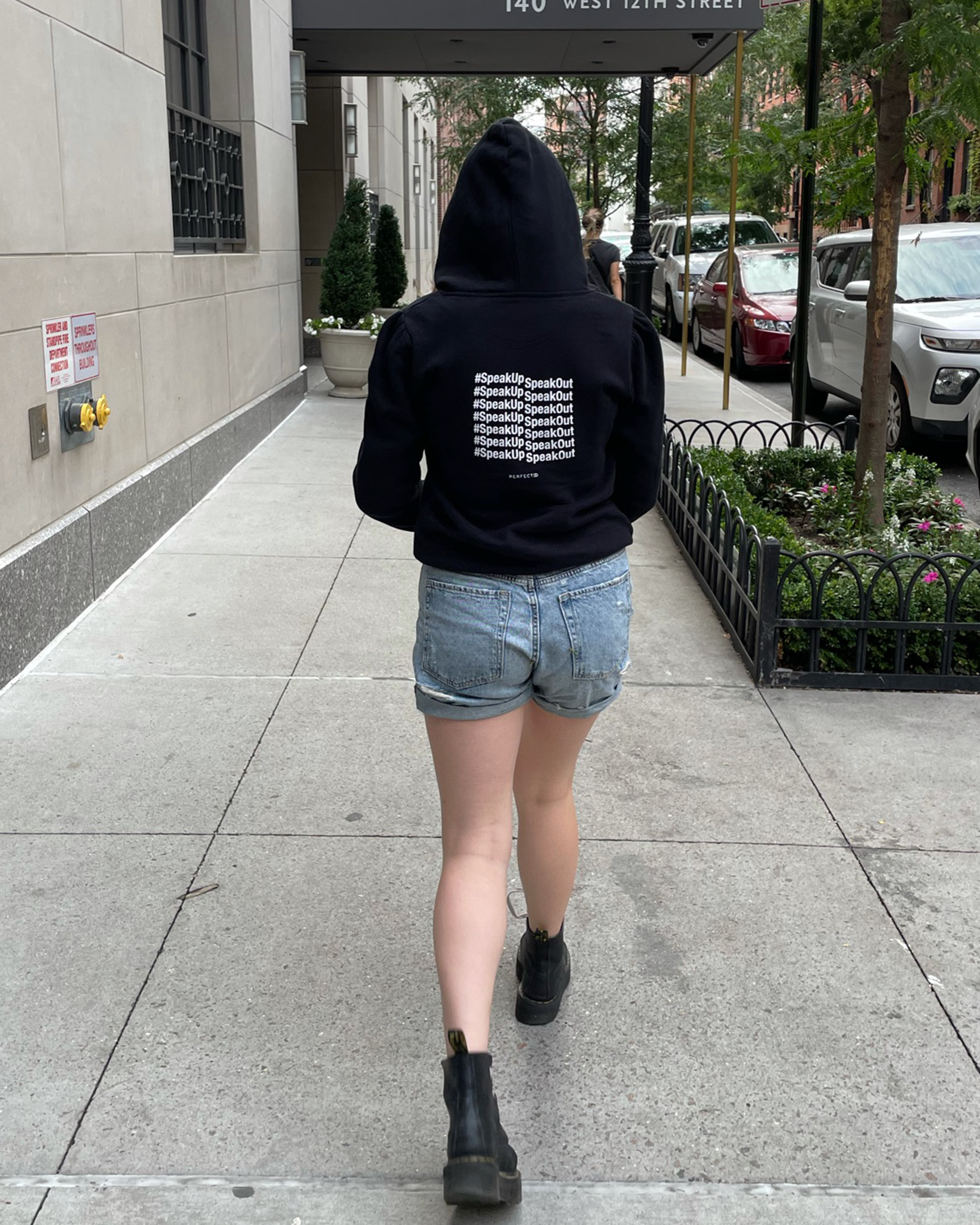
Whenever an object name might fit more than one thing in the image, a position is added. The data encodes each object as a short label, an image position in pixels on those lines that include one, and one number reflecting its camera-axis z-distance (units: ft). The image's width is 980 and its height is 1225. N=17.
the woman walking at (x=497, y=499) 7.97
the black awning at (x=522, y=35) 39.99
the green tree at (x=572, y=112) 75.41
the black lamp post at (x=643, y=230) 50.52
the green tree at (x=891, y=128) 20.57
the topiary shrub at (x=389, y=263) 57.98
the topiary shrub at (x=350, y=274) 45.55
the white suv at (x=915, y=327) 34.99
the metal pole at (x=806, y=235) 29.96
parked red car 54.85
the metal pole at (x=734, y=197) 36.40
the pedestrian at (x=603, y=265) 38.47
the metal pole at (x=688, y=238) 44.60
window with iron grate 29.14
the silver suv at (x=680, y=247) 76.28
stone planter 44.75
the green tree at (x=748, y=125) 27.09
